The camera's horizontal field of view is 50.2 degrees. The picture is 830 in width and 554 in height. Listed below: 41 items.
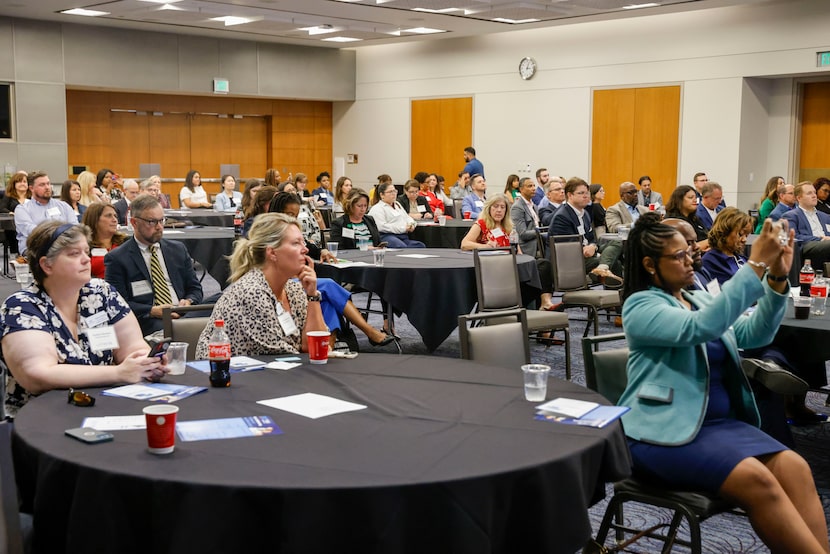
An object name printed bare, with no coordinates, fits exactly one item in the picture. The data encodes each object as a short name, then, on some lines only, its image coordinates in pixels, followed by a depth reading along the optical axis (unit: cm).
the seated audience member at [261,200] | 723
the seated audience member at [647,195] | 1362
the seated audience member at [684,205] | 823
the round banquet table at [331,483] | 205
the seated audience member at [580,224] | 835
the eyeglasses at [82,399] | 272
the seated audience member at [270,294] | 361
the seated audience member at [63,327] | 295
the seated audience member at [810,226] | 892
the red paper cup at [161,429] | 224
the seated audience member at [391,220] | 945
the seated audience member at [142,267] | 516
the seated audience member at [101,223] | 571
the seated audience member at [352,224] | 831
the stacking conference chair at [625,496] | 273
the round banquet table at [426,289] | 666
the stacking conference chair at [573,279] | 711
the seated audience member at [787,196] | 1077
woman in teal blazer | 272
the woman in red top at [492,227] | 809
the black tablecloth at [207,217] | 1193
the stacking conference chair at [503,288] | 627
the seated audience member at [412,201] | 1238
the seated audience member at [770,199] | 1097
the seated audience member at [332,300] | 571
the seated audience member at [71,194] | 1021
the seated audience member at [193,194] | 1440
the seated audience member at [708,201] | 927
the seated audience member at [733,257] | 493
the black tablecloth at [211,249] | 877
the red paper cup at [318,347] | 338
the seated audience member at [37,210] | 930
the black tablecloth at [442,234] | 1105
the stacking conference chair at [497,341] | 374
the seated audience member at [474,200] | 1358
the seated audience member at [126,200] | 1066
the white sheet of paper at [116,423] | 251
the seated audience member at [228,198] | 1361
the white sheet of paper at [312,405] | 272
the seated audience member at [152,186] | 1121
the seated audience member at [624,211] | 1060
